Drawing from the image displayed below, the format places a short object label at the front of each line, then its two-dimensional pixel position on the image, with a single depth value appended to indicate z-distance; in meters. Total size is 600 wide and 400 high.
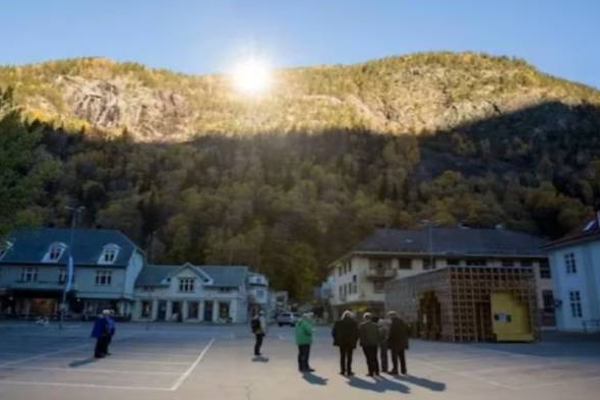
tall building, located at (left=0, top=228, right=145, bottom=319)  60.56
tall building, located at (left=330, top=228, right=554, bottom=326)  57.72
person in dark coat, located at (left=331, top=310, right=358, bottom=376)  14.55
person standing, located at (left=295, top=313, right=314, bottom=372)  15.43
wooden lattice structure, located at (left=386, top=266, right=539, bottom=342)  28.58
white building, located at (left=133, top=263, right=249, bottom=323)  65.81
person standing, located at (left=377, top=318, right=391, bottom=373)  15.21
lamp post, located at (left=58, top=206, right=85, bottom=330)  45.81
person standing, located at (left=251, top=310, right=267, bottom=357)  20.06
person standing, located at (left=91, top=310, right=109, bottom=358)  17.74
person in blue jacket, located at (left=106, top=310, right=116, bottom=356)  18.27
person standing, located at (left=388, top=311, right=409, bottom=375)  14.73
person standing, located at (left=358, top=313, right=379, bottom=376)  14.27
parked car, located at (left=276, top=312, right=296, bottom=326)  59.41
